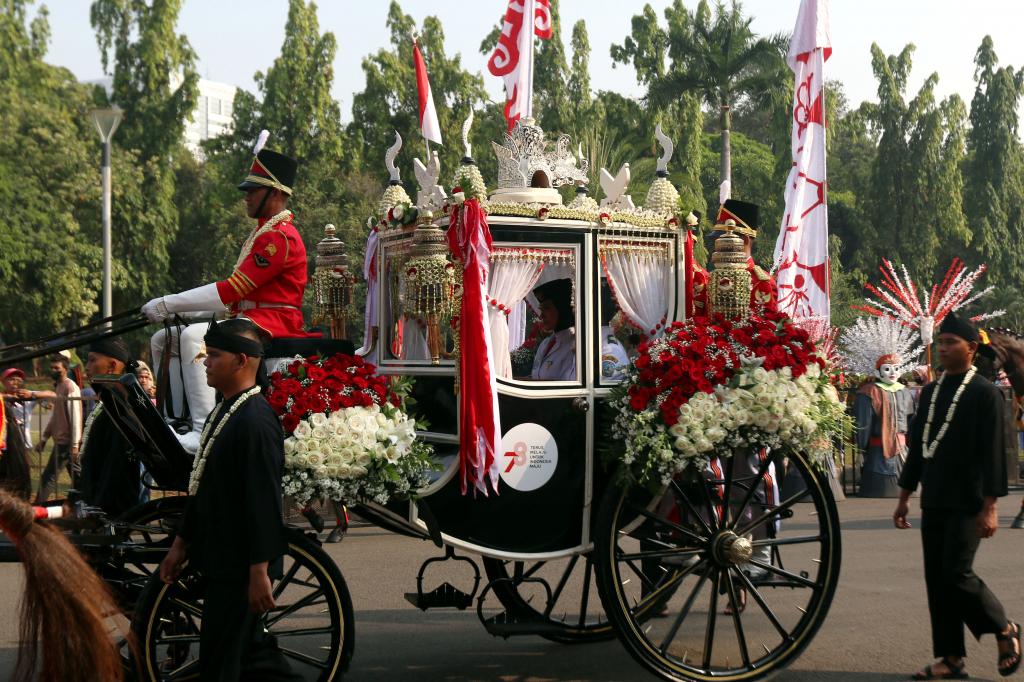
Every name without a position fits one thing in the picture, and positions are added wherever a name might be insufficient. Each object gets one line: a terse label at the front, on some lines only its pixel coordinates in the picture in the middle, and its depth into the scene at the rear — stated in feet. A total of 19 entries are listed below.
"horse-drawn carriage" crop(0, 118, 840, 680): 16.70
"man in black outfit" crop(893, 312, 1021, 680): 18.85
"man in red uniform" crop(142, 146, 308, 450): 18.07
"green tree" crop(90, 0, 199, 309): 109.09
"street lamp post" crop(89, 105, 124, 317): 48.19
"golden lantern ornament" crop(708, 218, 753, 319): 20.84
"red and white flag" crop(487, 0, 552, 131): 27.17
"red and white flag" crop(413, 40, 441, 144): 24.23
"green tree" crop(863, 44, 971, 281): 119.55
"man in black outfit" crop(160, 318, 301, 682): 14.25
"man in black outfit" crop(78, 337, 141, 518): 18.62
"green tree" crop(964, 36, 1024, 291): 125.18
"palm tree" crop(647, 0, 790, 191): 102.63
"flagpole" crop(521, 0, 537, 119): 26.55
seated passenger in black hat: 21.54
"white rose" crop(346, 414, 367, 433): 16.21
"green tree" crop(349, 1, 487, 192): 109.60
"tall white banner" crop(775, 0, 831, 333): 34.88
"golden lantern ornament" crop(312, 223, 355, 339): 22.35
